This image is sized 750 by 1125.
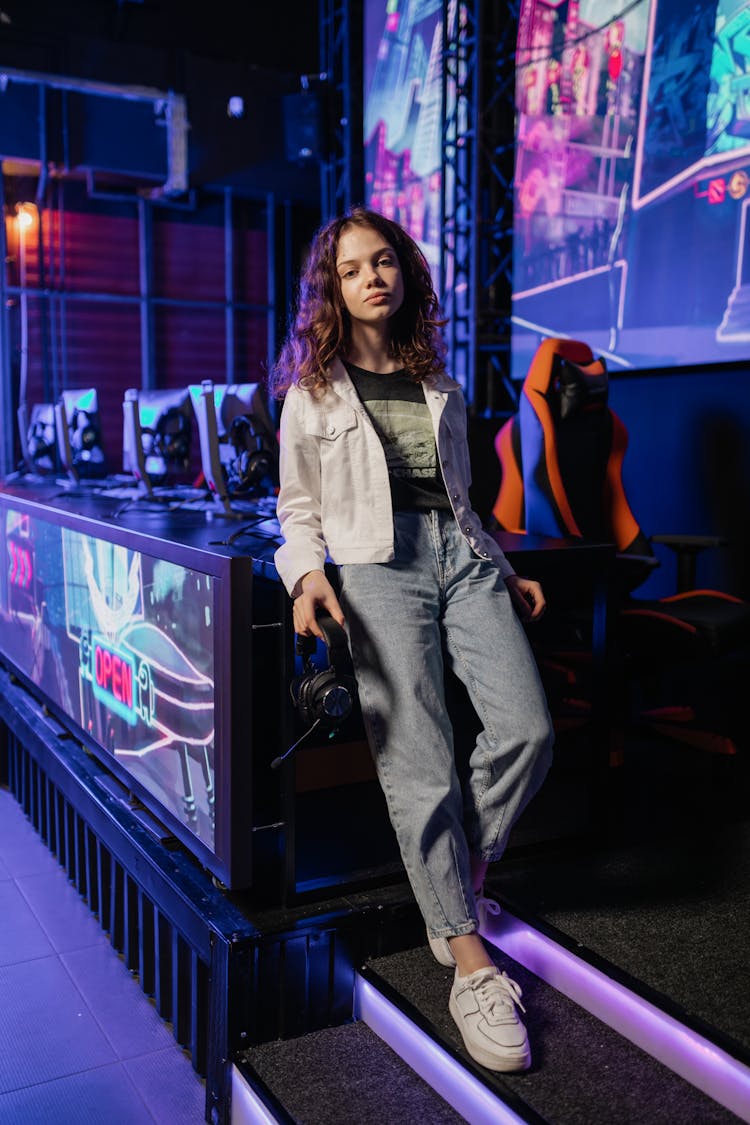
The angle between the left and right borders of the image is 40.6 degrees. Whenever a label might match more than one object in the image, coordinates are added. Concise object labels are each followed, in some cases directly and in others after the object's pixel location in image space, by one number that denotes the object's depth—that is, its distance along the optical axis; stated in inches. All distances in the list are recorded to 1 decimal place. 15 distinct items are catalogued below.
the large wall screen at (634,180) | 152.3
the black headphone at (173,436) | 141.3
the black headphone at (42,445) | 193.5
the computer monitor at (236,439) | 120.0
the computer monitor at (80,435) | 170.2
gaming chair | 110.4
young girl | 64.1
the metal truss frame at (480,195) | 211.8
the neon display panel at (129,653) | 76.3
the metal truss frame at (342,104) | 262.8
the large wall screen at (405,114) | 230.8
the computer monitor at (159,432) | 141.4
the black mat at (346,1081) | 61.1
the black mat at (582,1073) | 55.9
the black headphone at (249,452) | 119.8
